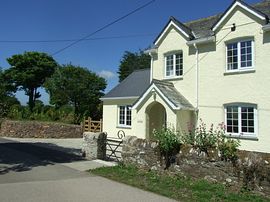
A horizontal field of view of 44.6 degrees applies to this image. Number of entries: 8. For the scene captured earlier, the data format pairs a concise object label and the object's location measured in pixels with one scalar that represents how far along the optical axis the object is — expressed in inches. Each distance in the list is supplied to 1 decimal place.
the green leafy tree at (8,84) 1758.4
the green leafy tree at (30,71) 1774.1
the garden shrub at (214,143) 371.2
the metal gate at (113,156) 595.2
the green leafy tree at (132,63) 2546.8
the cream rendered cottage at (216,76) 636.7
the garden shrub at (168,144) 436.8
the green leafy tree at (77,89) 1384.4
